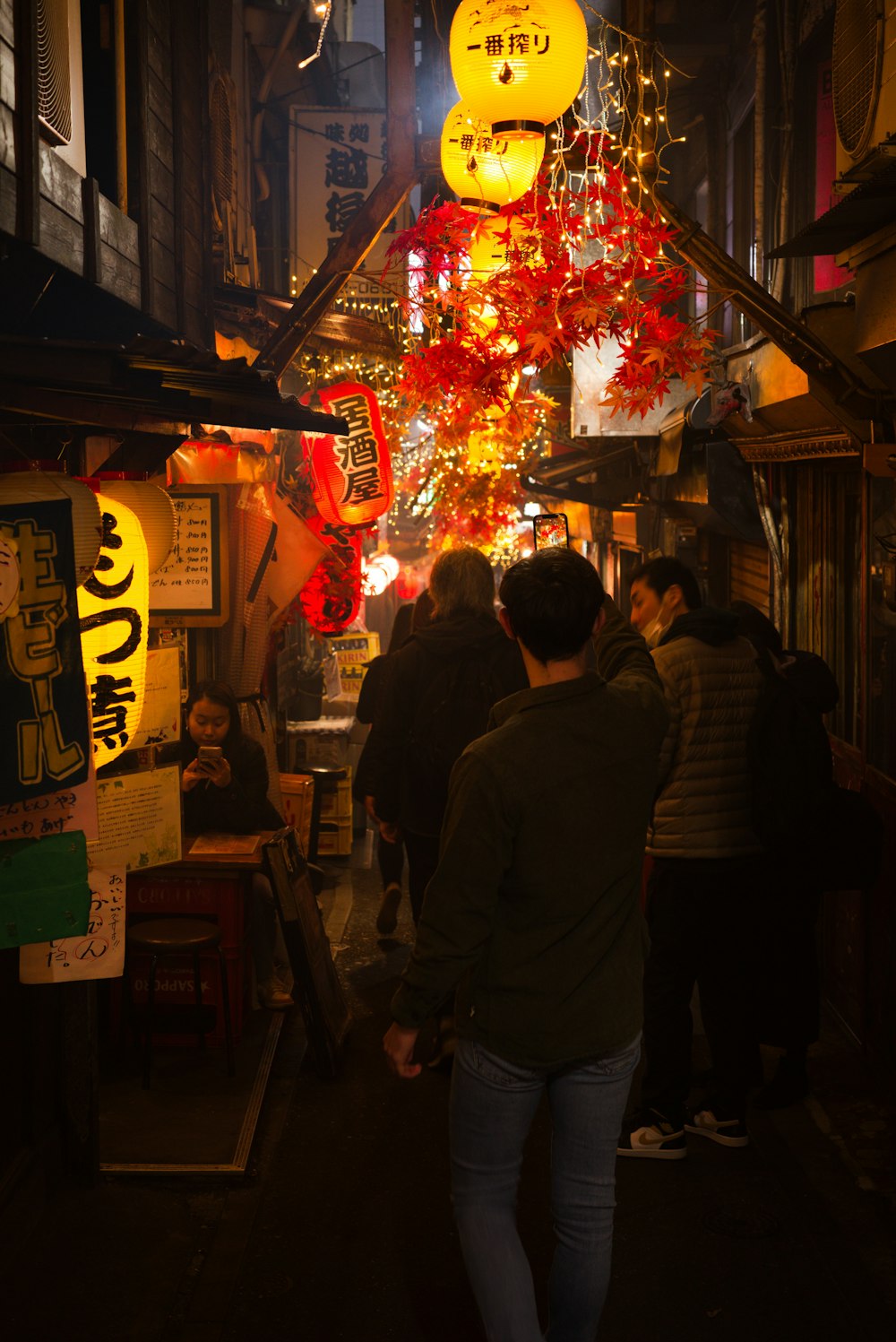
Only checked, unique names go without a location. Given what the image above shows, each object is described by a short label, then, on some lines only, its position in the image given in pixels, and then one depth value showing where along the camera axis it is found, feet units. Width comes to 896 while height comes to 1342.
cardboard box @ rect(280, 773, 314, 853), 37.50
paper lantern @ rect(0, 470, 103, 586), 14.74
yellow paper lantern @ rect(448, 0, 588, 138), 22.66
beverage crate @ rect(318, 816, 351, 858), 42.86
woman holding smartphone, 26.91
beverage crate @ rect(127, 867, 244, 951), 25.73
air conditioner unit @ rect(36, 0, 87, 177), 23.03
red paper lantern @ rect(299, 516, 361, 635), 41.32
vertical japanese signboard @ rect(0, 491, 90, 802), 14.25
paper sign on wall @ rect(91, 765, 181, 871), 18.63
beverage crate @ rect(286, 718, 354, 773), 44.86
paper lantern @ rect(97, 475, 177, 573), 18.95
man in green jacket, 12.46
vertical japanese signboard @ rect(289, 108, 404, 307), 51.52
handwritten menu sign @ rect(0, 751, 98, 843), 15.17
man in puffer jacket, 20.06
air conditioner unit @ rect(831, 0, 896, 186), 19.49
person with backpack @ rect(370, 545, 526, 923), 23.90
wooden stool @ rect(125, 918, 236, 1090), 23.94
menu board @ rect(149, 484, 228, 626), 29.07
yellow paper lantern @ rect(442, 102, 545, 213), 25.12
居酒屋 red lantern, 39.37
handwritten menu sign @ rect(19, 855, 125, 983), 17.58
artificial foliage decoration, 24.59
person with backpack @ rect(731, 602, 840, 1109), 19.77
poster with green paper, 15.11
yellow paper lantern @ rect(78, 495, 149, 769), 17.89
